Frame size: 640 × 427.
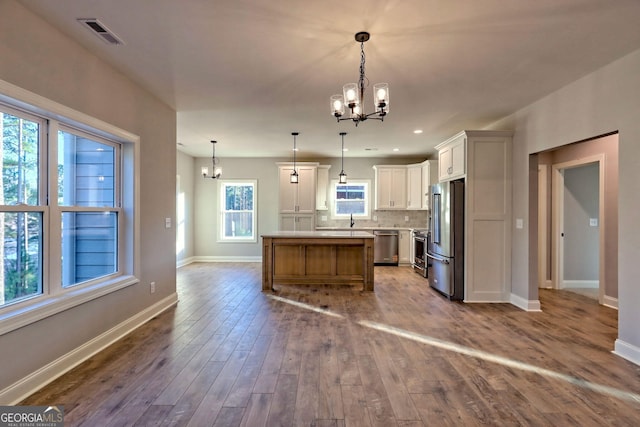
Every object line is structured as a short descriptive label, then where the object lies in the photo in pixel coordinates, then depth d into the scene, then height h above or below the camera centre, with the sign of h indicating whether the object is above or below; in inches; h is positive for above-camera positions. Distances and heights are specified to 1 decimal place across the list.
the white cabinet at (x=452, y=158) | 182.9 +34.1
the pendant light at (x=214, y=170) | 258.3 +35.8
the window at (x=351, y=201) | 323.9 +13.4
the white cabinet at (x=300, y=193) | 299.9 +19.9
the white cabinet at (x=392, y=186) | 307.9 +27.0
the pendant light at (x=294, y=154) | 225.1 +51.9
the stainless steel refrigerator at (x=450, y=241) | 184.5 -15.3
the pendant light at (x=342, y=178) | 247.0 +27.7
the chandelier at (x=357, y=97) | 98.4 +36.0
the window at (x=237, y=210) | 325.4 +4.5
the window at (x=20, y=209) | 87.7 +1.7
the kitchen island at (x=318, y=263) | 215.6 -32.6
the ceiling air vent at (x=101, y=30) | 92.5 +55.2
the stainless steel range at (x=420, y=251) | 251.1 -29.9
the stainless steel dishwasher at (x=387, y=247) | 296.5 -30.4
